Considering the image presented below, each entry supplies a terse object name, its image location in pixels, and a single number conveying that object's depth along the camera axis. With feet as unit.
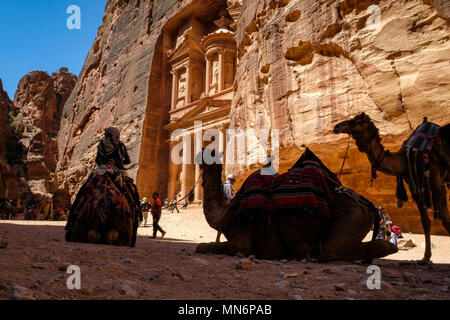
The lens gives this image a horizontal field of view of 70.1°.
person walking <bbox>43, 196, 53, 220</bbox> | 64.85
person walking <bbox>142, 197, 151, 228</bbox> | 57.02
